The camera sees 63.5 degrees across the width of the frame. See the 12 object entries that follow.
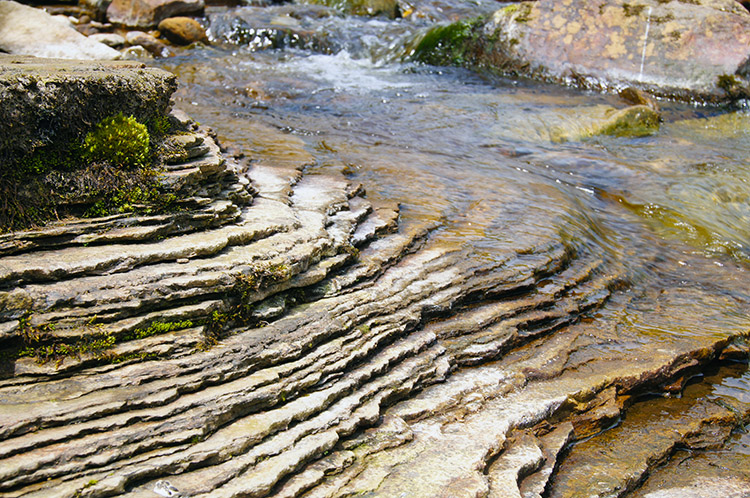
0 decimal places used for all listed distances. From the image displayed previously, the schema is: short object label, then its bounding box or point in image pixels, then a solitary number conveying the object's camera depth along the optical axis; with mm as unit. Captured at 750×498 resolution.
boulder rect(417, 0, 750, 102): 16156
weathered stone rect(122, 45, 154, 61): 15492
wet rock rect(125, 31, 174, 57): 16031
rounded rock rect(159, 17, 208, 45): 17156
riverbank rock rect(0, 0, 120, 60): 13008
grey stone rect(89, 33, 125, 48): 15672
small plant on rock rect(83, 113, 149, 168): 5406
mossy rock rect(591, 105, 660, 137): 13266
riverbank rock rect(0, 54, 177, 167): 4805
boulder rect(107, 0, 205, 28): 17484
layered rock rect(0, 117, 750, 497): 4066
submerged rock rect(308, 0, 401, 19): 22031
